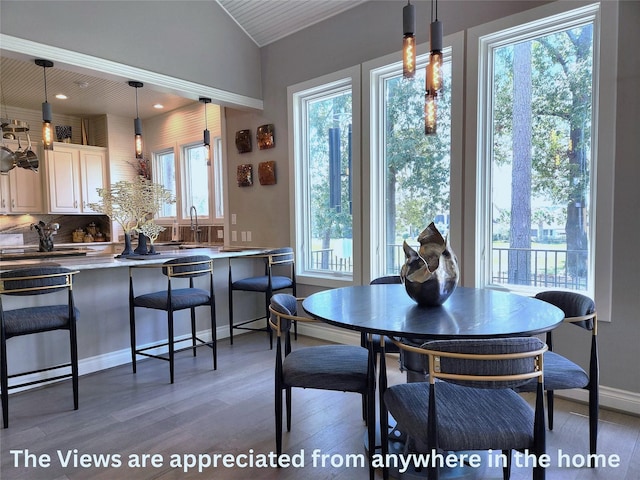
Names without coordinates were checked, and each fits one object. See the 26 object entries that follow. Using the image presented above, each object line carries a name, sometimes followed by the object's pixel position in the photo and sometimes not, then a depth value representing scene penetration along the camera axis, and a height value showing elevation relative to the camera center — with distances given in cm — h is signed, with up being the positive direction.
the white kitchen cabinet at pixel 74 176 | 599 +80
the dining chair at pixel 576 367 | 175 -72
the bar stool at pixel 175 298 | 295 -59
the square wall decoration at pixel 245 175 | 456 +57
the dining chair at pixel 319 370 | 177 -71
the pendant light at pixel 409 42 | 175 +83
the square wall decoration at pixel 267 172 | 432 +56
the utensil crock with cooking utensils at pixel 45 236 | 517 -14
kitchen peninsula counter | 287 -83
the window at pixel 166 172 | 645 +89
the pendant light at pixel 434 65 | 173 +70
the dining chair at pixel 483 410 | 125 -63
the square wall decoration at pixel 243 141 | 454 +97
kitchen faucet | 574 -10
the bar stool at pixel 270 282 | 372 -59
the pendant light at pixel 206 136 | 397 +93
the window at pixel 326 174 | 377 +49
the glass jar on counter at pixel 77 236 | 657 -18
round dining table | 148 -42
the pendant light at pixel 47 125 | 295 +82
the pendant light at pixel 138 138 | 376 +84
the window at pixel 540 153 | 256 +46
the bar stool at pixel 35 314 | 231 -57
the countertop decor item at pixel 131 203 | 356 +20
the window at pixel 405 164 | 317 +49
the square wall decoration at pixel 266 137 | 431 +97
